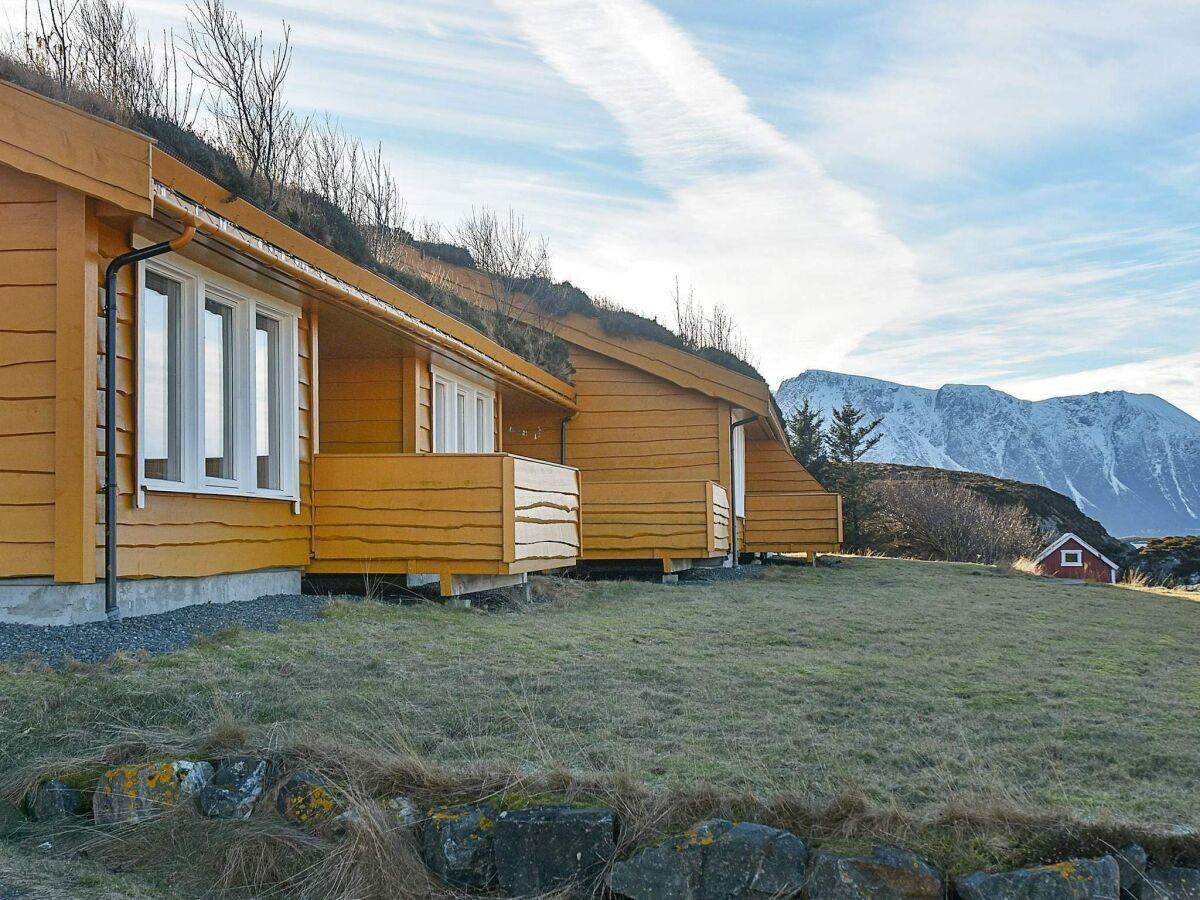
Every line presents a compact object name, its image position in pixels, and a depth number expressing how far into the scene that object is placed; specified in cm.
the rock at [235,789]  430
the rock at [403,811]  409
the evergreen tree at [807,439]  2943
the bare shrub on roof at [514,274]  1731
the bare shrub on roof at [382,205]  1630
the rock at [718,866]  370
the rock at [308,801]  419
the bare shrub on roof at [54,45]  991
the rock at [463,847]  399
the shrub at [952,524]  2814
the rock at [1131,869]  351
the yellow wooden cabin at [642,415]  1720
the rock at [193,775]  436
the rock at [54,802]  441
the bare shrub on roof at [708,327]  2680
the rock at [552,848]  391
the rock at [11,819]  432
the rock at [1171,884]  347
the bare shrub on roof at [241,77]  1130
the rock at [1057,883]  347
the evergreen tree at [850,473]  2758
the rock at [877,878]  356
